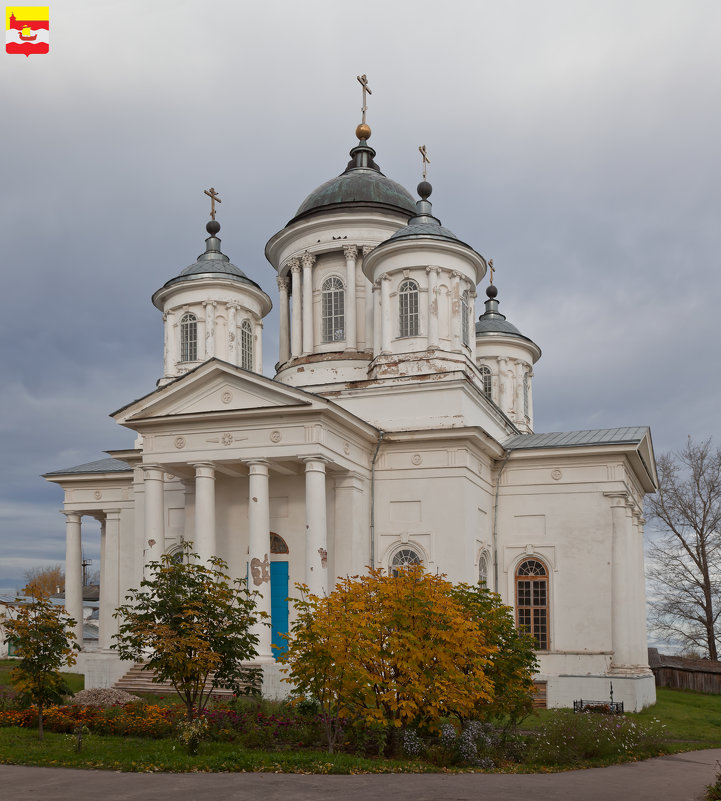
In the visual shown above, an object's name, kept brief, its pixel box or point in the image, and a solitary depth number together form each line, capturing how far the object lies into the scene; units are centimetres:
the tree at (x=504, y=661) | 1509
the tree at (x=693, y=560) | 4016
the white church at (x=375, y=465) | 2214
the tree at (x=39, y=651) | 1540
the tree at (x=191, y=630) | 1377
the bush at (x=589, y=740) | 1393
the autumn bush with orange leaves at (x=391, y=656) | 1356
